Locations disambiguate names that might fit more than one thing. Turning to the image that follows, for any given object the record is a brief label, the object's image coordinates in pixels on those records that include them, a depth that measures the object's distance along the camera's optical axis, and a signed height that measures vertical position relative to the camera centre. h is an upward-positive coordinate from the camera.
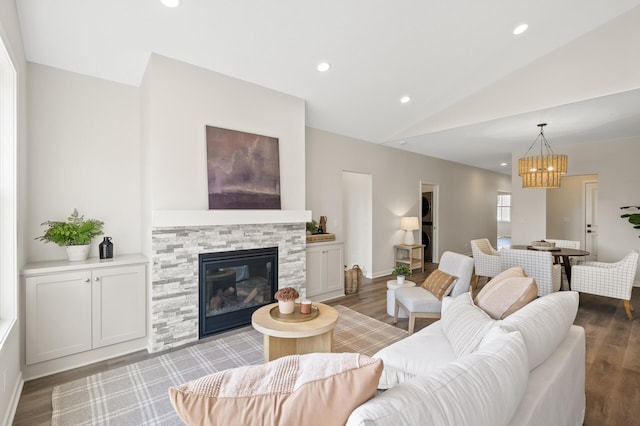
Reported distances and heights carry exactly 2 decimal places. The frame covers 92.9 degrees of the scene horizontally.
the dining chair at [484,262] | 4.76 -0.81
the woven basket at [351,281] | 4.99 -1.15
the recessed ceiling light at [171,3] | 2.44 +1.68
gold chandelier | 4.50 +0.61
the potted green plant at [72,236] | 2.79 -0.23
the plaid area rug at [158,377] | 2.07 -1.38
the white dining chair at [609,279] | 3.72 -0.88
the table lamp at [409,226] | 6.35 -0.32
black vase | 3.04 -0.37
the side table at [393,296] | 3.75 -1.08
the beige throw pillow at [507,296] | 1.97 -0.58
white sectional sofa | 0.84 -0.61
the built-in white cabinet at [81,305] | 2.52 -0.84
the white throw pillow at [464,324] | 1.65 -0.68
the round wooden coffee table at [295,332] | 2.25 -0.90
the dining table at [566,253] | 4.41 -0.63
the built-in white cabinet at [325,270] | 4.45 -0.90
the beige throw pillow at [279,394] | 0.79 -0.50
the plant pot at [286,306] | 2.53 -0.79
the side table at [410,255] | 6.38 -0.97
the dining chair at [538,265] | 4.04 -0.76
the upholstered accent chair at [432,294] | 3.22 -0.93
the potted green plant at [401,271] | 3.97 -0.79
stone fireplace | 2.96 -0.43
